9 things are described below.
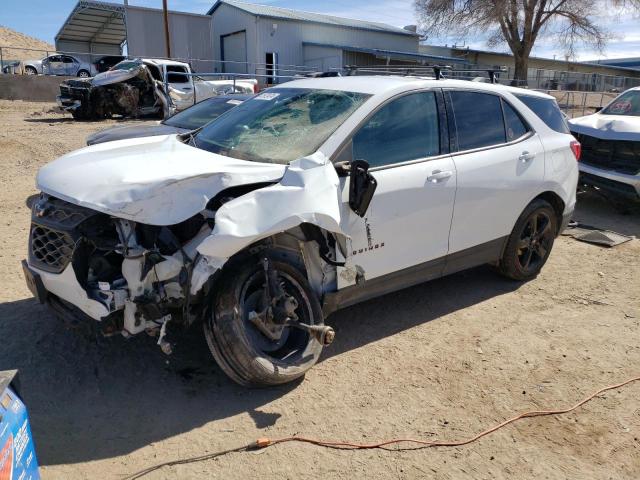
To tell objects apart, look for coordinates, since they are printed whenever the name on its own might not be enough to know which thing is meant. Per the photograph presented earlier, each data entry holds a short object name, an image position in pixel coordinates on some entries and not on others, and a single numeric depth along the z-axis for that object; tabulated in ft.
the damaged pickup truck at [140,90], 55.72
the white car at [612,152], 25.79
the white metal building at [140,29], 106.83
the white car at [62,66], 90.48
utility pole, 93.88
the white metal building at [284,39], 111.86
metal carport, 117.39
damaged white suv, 9.71
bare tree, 109.60
